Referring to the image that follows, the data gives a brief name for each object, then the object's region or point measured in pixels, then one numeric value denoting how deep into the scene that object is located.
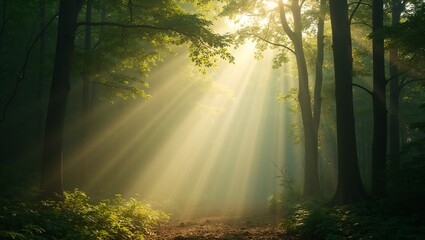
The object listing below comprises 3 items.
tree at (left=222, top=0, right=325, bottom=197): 16.95
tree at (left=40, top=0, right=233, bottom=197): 10.32
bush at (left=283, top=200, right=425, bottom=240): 6.76
